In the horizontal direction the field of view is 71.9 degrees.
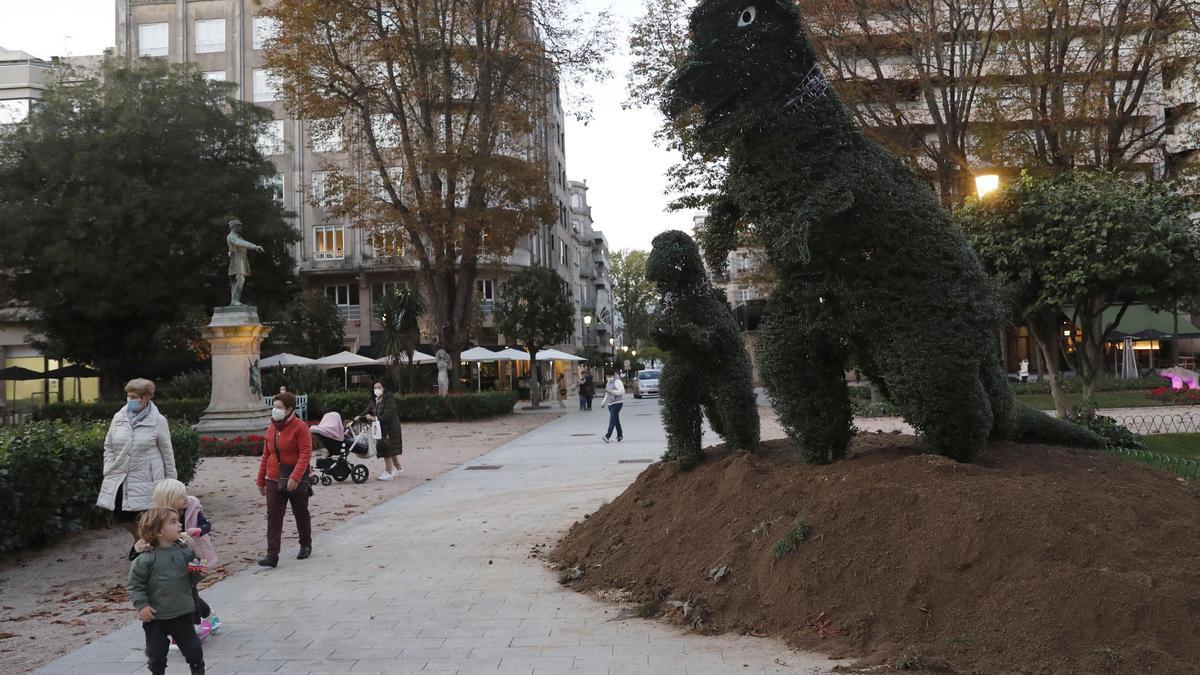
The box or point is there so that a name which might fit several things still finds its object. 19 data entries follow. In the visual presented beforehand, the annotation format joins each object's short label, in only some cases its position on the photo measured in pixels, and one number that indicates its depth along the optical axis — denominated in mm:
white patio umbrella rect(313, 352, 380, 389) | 32438
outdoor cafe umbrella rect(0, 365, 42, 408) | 35438
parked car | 45750
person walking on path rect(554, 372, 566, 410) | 40362
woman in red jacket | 7625
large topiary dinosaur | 5930
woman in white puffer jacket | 6387
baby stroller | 13438
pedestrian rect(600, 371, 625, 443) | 19031
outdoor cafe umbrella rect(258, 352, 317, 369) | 31500
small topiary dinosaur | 7902
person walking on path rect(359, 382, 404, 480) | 14078
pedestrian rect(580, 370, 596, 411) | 34281
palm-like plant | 33938
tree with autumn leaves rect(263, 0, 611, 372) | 25484
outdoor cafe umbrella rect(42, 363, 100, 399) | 33719
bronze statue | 20562
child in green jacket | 4176
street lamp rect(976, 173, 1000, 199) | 11469
